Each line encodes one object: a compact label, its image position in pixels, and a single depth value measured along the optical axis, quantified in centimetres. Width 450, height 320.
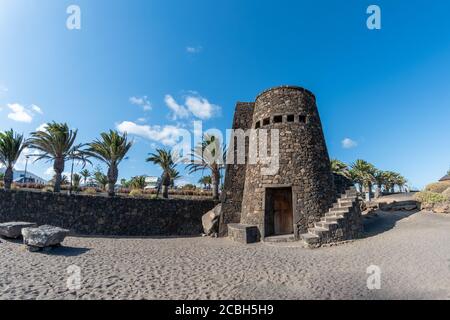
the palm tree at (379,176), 4412
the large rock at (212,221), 1443
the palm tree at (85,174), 5285
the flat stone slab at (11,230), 1016
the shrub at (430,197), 1490
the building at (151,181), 5370
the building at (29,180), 4409
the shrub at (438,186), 2077
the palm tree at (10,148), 1838
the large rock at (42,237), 853
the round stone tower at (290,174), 1178
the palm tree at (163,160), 2465
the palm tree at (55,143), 1820
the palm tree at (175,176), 3236
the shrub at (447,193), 1496
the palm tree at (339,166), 3301
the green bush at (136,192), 2760
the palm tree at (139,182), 4056
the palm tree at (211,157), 2236
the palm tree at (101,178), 4465
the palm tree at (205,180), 4741
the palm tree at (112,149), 1894
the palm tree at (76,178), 4157
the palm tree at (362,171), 3684
